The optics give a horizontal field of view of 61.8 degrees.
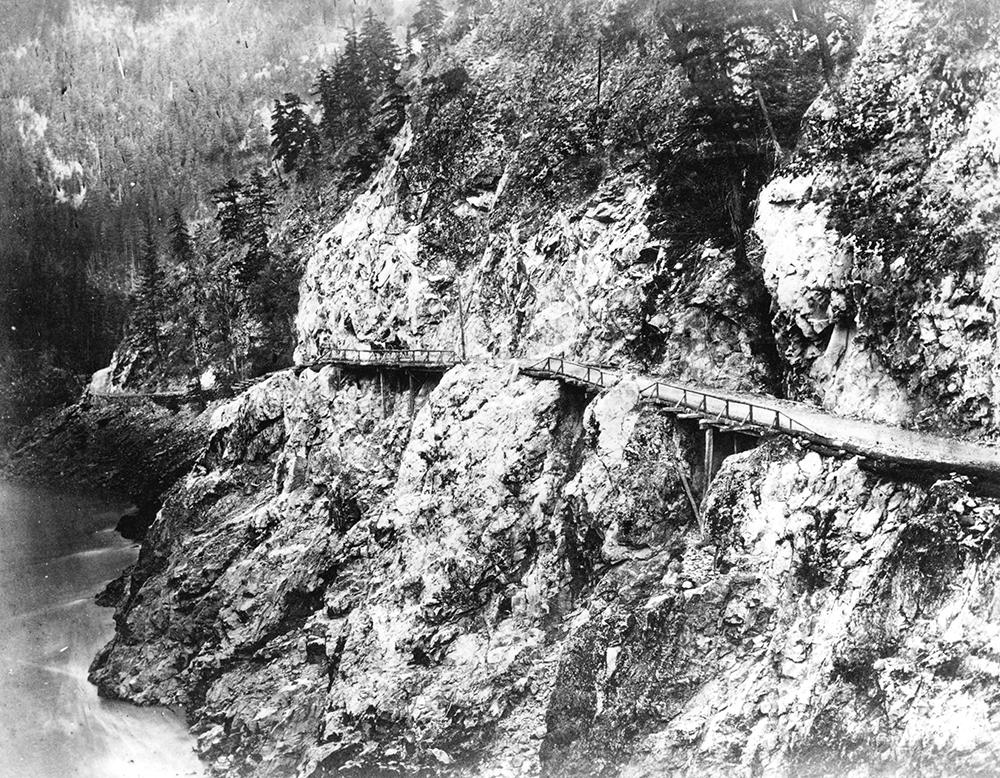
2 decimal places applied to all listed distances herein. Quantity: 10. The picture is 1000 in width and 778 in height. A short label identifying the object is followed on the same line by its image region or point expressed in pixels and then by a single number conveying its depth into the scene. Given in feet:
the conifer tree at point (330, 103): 163.02
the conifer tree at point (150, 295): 173.47
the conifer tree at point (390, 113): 148.77
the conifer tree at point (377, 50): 156.66
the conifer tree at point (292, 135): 169.37
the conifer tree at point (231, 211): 167.23
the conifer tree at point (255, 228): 161.27
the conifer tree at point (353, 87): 158.40
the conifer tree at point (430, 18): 156.04
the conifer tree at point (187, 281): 169.99
